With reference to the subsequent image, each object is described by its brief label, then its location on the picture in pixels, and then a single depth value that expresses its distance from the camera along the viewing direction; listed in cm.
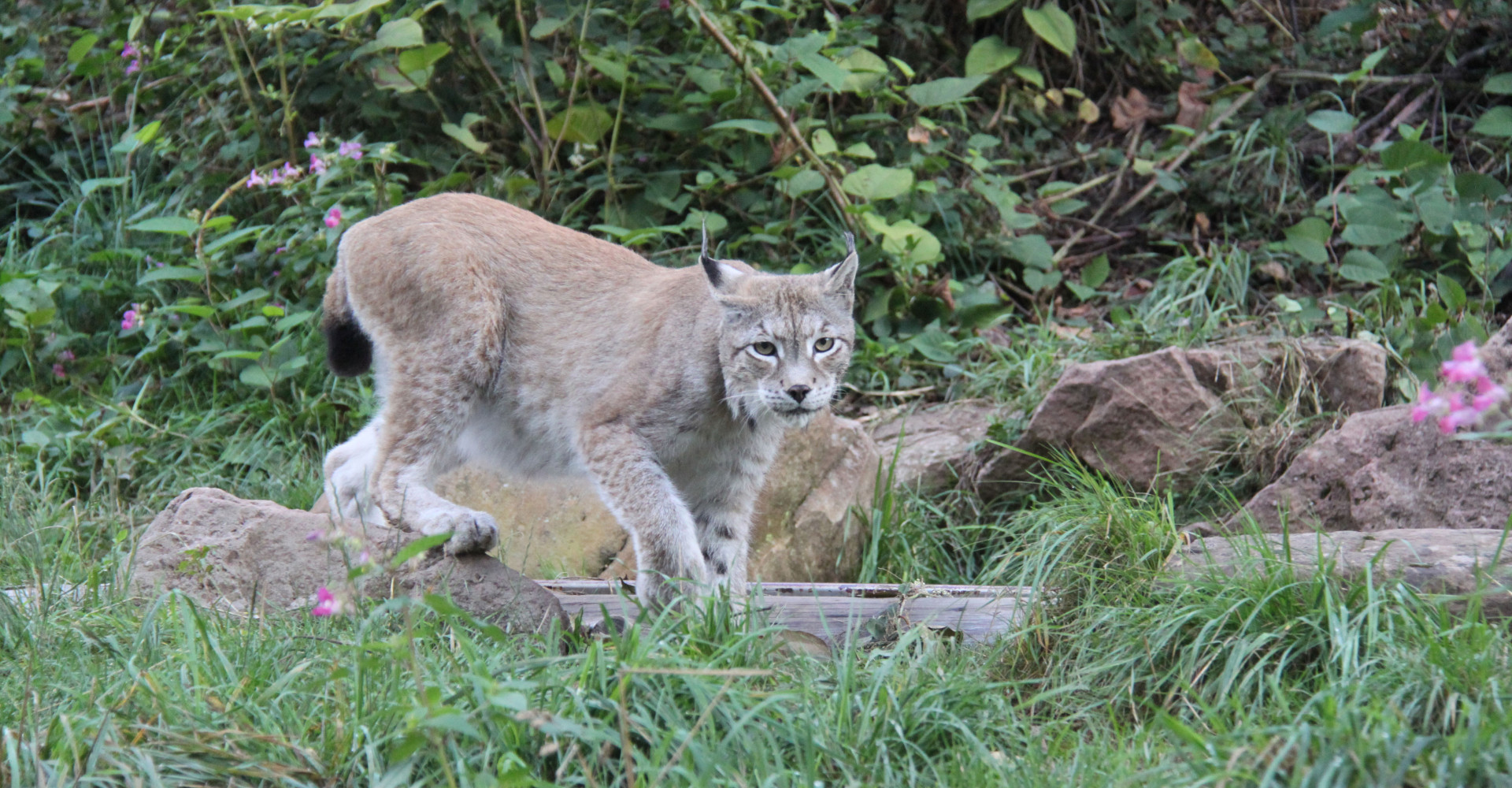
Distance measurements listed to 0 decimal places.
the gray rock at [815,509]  1088
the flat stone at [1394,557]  634
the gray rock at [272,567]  790
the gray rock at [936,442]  1166
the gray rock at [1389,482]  831
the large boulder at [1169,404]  1073
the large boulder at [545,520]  1089
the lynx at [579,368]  877
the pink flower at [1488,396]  404
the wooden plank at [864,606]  780
